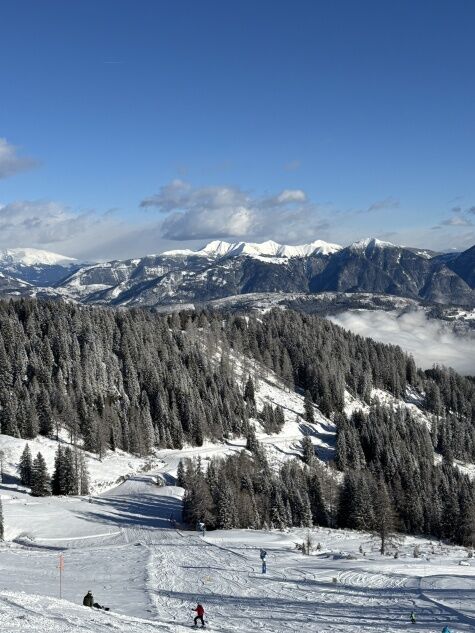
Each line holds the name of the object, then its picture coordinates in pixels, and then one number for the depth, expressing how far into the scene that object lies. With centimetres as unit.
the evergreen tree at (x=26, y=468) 10322
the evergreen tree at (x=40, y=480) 9912
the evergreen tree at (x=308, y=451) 14825
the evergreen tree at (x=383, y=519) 7881
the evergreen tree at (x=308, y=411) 18612
